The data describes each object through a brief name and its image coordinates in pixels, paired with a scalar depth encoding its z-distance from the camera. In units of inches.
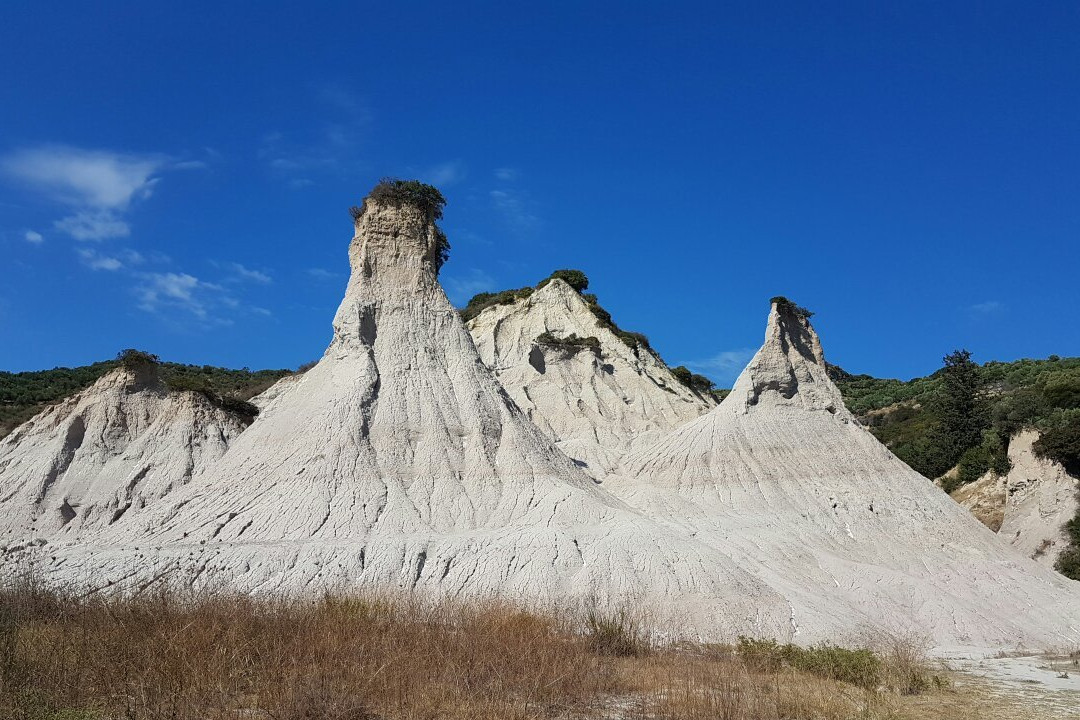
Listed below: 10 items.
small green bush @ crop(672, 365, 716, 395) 2126.0
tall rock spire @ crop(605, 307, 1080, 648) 820.0
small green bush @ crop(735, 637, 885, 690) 520.1
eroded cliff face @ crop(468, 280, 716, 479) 1454.2
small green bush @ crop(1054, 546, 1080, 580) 1109.1
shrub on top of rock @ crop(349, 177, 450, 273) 1278.3
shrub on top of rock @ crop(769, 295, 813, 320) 1275.8
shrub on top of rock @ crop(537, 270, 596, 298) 2170.3
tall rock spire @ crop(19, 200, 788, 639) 767.1
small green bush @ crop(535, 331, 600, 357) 1699.1
